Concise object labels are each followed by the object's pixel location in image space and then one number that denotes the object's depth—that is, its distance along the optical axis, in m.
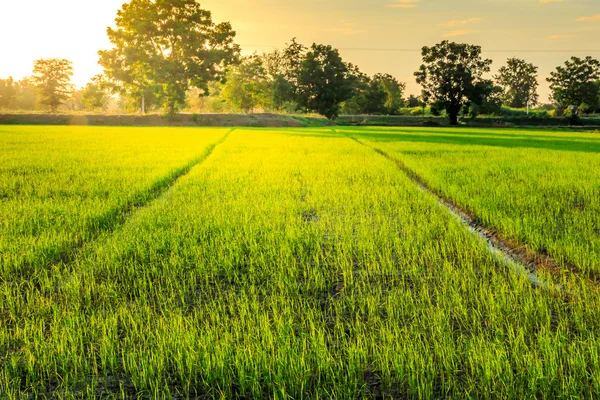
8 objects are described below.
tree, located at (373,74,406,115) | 86.61
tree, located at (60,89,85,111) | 120.43
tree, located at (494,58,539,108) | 99.62
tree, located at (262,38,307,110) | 71.94
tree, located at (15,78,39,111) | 107.59
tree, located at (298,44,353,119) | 72.50
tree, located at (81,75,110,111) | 85.06
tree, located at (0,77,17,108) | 98.25
